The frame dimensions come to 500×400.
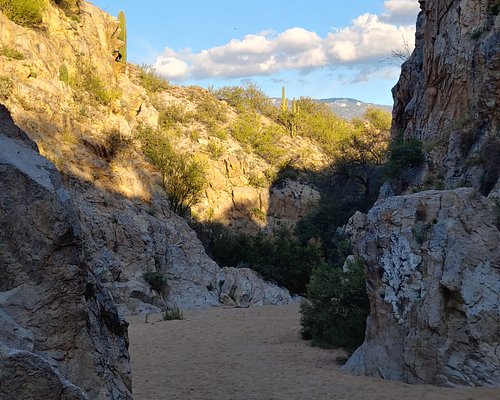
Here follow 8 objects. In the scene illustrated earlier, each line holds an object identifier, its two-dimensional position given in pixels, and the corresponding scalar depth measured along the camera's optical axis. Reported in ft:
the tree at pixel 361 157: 108.37
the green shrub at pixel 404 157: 62.59
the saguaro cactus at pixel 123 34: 101.71
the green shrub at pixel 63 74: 76.69
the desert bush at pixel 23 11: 73.82
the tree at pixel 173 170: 88.99
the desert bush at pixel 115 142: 73.15
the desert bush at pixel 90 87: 79.00
